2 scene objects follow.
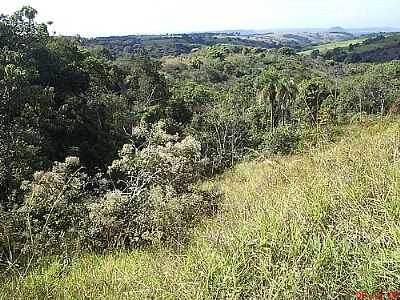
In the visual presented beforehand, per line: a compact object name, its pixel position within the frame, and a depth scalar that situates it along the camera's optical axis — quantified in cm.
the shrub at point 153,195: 442
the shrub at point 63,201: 502
